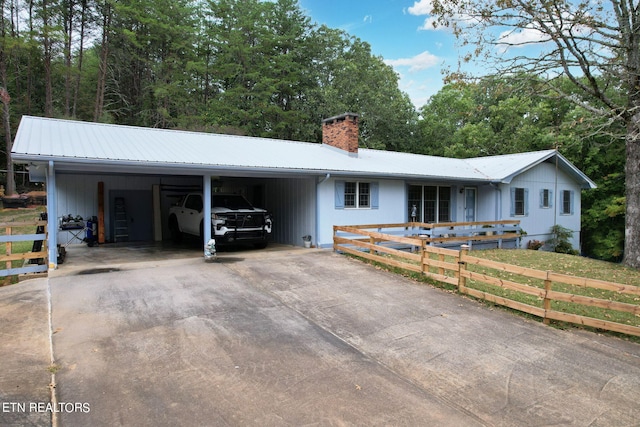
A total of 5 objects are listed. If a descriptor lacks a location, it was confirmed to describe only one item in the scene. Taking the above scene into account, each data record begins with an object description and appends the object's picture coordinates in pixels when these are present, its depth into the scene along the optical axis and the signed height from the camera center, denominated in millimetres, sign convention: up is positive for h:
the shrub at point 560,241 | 18359 -1738
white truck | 10773 -382
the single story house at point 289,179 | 9242 +980
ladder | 13477 -535
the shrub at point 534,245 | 17266 -1813
